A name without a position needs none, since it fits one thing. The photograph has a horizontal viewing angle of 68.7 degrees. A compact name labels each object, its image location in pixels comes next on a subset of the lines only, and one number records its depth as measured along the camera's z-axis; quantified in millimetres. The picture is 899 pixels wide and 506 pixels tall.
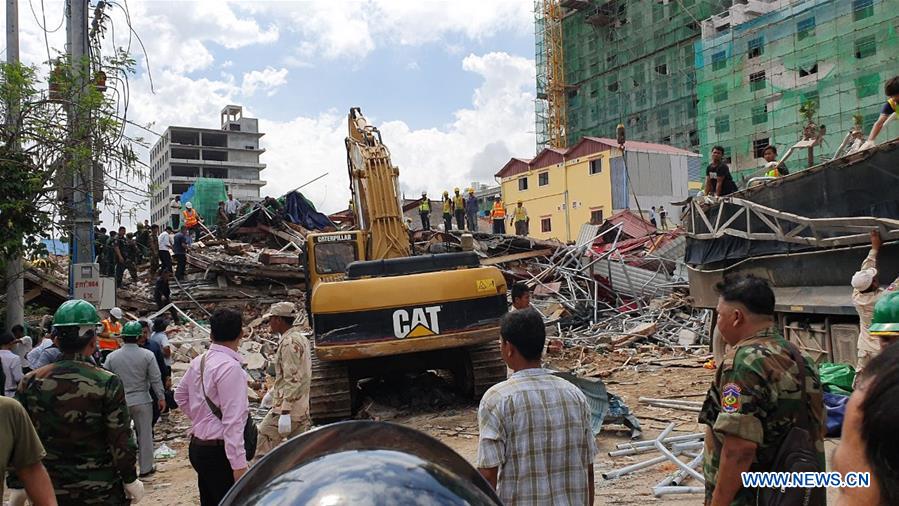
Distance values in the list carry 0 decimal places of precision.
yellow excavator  8320
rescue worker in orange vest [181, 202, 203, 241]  20781
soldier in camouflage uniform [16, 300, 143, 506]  3348
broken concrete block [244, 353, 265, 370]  12555
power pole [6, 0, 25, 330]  8281
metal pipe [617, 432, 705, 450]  6570
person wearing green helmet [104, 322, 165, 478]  6539
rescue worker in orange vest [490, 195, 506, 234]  25719
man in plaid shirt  2721
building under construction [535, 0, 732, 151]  47156
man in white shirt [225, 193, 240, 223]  22516
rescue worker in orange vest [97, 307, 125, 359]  8758
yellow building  37688
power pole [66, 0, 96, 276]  7797
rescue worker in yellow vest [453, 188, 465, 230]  26225
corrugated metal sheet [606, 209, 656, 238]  24341
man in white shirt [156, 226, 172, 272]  17078
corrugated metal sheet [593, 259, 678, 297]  17453
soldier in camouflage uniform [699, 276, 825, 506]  2518
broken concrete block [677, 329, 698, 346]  14039
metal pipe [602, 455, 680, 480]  5879
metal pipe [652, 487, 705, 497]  5181
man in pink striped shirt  4059
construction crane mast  56969
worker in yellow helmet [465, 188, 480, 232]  27406
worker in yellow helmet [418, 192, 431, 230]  25172
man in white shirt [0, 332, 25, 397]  6699
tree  7203
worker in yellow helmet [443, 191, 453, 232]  25781
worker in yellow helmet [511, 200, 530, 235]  26916
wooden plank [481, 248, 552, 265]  19547
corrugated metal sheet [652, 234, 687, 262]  18859
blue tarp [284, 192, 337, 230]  21750
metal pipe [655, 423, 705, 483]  5199
